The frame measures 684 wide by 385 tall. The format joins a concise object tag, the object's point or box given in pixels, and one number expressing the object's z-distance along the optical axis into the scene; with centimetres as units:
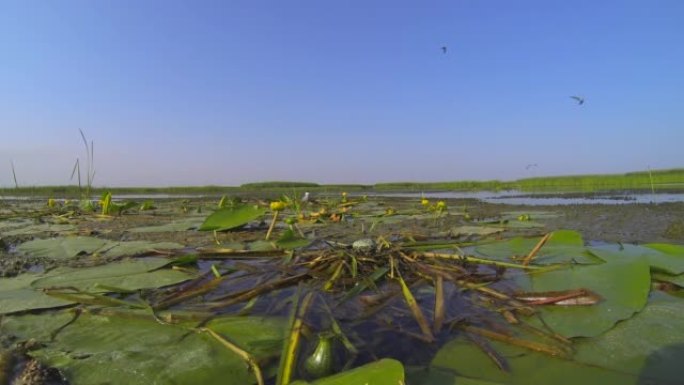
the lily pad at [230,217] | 441
